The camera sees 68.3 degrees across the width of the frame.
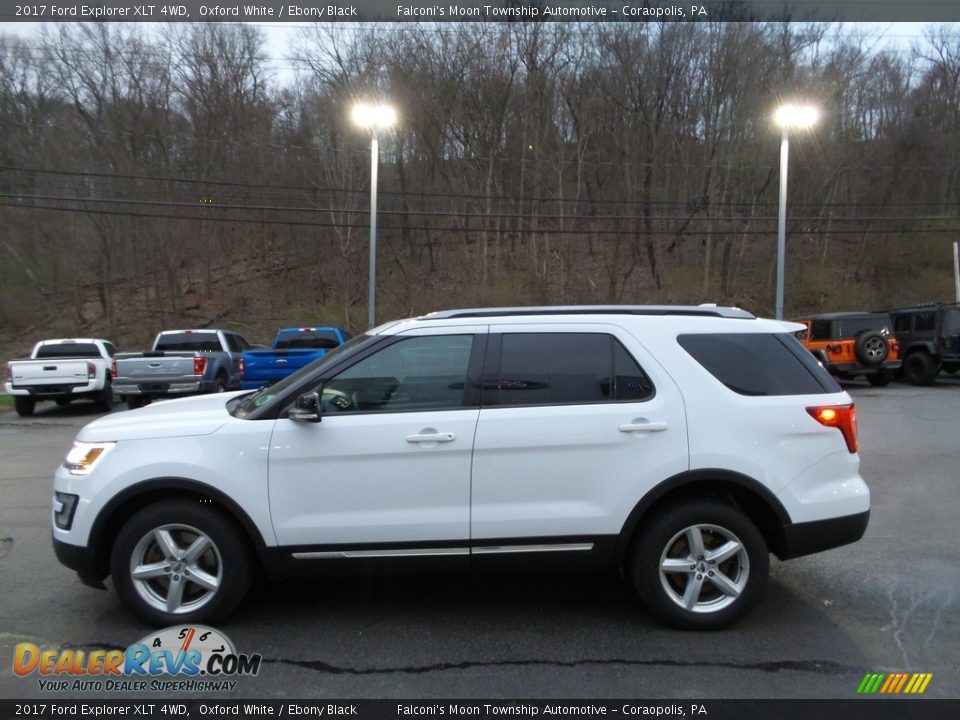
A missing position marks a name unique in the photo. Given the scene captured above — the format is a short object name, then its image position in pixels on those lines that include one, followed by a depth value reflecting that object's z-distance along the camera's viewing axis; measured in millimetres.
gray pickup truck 14298
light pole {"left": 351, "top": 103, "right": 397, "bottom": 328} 19250
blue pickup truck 14039
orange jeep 18078
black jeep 18625
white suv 4008
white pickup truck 15016
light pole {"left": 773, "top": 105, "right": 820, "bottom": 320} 20312
